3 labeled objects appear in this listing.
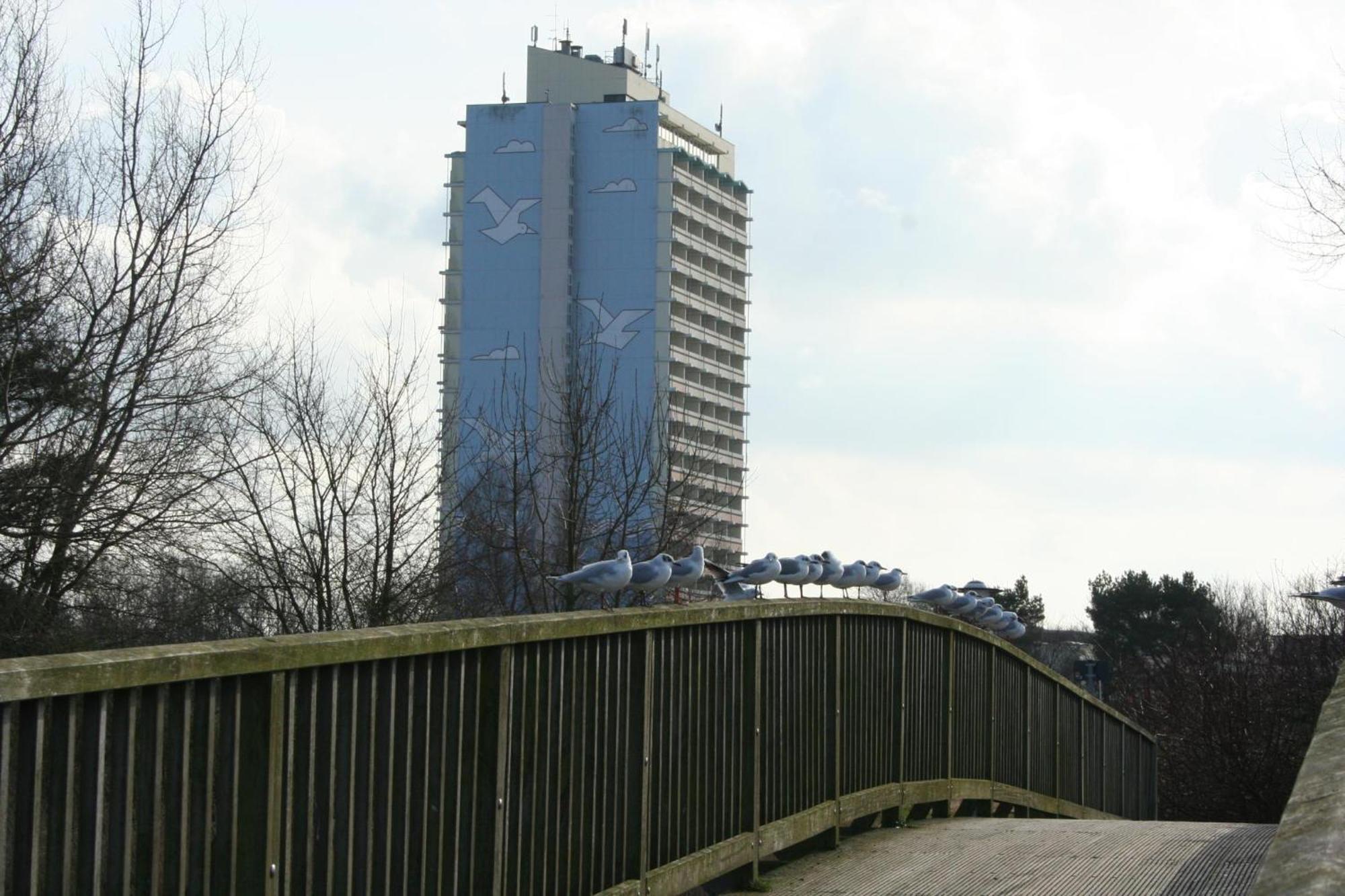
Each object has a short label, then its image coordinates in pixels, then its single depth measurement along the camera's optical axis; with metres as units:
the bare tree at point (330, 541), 21.72
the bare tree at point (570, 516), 23.20
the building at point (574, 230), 109.12
